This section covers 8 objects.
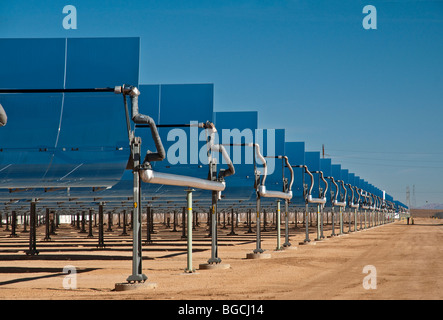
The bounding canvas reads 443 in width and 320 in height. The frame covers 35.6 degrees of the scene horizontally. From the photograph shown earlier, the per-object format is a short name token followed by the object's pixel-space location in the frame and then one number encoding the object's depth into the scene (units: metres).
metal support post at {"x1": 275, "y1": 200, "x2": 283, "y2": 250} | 31.30
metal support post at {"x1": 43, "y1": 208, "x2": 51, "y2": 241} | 44.94
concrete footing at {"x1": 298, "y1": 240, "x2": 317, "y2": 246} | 38.28
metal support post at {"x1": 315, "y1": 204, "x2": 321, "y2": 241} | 43.69
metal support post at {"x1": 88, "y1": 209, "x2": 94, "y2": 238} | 50.84
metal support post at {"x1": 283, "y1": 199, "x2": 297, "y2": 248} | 32.63
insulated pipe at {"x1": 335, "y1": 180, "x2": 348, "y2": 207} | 51.16
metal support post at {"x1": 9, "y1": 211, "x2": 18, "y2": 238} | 54.22
